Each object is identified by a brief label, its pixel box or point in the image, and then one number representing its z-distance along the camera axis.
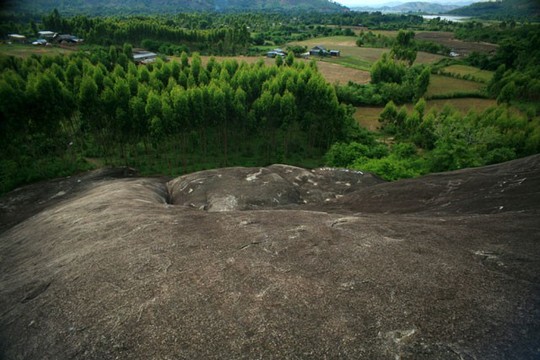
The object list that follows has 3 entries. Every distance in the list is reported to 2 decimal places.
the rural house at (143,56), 79.56
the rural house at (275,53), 101.20
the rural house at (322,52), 108.16
